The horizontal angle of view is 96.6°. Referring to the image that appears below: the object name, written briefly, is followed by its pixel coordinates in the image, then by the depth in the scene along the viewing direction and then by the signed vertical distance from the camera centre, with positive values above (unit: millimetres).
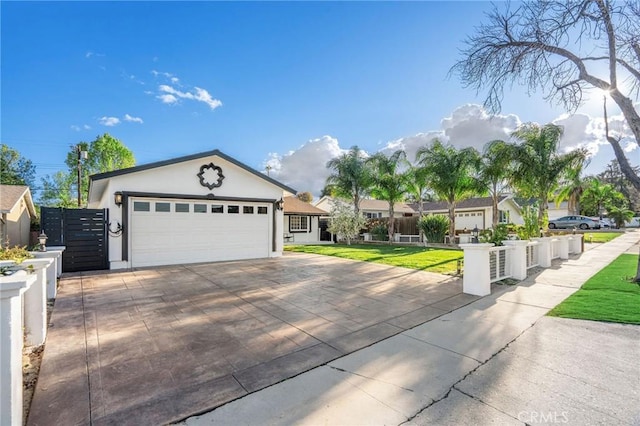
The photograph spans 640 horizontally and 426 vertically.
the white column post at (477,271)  6273 -1302
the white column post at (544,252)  9680 -1354
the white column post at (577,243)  13273 -1449
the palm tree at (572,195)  27562 +1778
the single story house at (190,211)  9539 +192
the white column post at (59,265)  8248 -1389
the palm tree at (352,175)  20875 +2967
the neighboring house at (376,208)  31328 +684
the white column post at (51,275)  5684 -1229
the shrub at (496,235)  7855 -634
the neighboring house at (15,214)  13191 +198
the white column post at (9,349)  1891 -889
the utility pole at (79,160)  18886 +4109
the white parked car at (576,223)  29141 -1126
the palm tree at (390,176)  20078 +2746
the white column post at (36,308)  3721 -1203
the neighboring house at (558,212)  41159 +46
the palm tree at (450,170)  17156 +2643
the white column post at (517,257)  7812 -1226
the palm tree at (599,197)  32125 +1767
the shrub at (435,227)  18516 -890
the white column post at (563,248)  11453 -1436
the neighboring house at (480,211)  27234 +189
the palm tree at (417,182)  18656 +2188
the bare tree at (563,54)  6660 +4173
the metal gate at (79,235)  8727 -568
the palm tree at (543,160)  12586 +2324
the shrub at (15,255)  3913 -540
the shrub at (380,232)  21125 -1339
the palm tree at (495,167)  13617 +2402
